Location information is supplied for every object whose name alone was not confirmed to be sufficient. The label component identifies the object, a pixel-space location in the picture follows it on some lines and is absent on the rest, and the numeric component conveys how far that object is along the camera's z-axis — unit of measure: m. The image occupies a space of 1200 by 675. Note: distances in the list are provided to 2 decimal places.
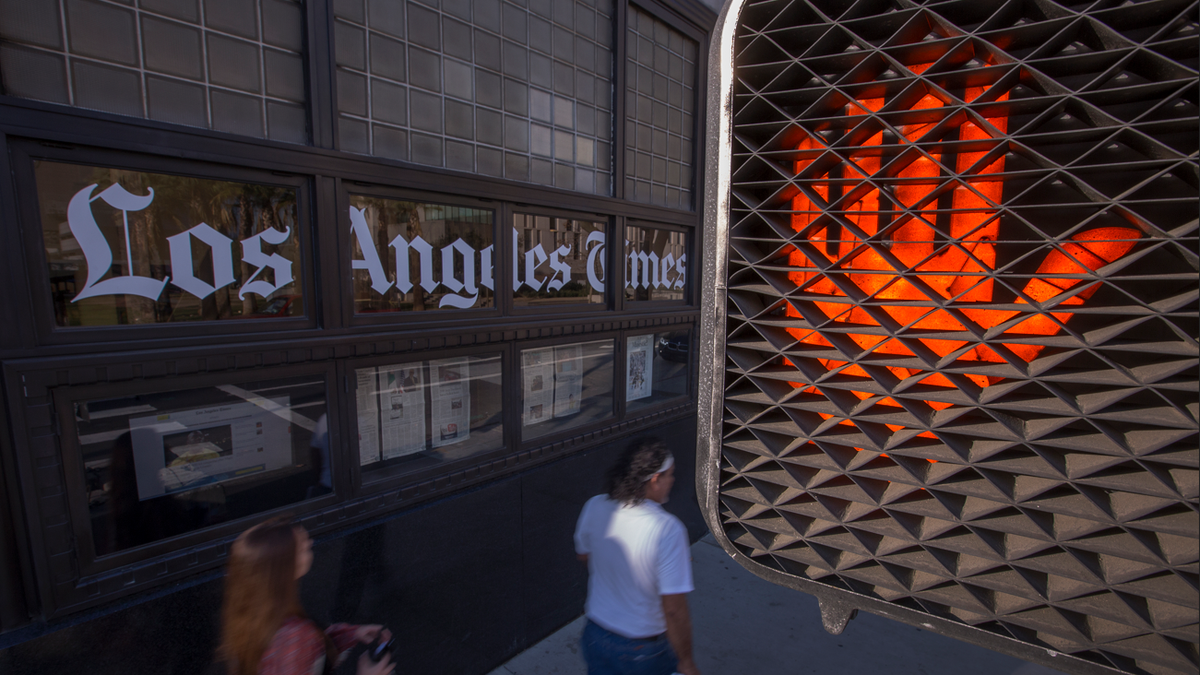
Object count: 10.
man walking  2.46
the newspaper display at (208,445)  2.60
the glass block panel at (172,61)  2.24
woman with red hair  1.95
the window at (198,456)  2.48
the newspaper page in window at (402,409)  3.51
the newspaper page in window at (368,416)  3.37
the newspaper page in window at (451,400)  3.81
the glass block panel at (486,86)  3.30
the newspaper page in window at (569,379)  4.76
